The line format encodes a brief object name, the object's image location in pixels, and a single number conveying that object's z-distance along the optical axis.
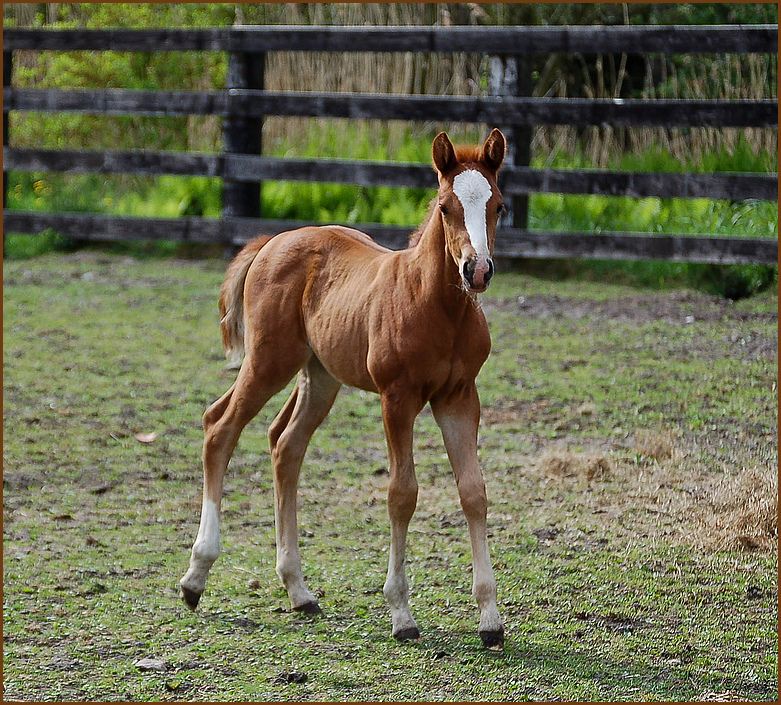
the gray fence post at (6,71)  23.98
